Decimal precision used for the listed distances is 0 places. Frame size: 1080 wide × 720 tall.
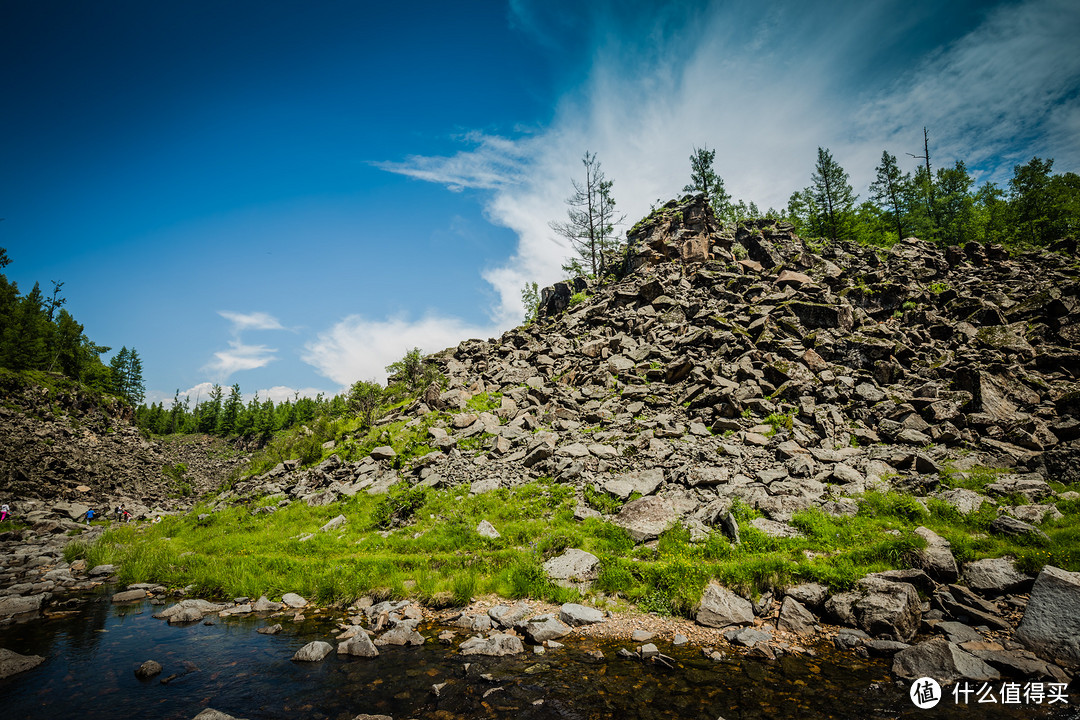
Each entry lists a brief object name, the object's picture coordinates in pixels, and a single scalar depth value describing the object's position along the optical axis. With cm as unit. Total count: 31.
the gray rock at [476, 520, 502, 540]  1570
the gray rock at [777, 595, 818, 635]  951
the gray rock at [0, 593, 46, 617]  1223
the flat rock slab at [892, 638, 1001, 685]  720
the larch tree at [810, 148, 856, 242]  4931
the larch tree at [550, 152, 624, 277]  5056
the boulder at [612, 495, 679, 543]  1410
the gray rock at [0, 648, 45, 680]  861
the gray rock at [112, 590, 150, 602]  1370
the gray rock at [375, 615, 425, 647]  1003
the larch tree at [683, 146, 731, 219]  5453
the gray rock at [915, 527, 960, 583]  1031
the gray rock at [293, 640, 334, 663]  930
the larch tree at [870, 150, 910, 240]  5350
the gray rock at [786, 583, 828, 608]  1020
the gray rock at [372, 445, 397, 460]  2406
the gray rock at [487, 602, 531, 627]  1070
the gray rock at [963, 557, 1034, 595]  945
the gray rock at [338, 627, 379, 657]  947
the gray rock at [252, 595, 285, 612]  1271
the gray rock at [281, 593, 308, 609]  1290
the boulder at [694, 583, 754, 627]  1005
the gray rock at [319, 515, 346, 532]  1841
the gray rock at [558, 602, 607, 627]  1055
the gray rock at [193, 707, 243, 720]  673
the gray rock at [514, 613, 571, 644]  984
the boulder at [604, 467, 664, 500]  1666
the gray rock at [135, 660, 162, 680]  870
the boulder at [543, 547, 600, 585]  1246
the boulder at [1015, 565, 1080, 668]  745
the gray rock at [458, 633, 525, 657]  933
